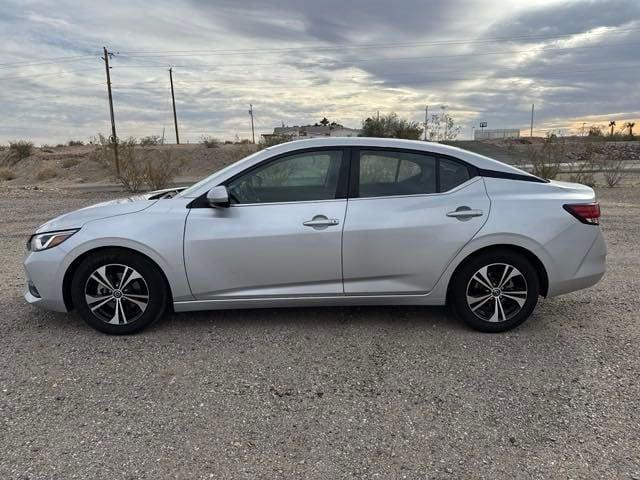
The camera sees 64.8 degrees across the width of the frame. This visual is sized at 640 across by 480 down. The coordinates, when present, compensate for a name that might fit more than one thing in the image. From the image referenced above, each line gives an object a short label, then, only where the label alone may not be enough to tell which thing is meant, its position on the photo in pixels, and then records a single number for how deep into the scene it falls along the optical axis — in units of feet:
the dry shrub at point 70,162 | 116.67
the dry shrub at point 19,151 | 142.00
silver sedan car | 13.29
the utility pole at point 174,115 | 177.58
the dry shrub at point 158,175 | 54.75
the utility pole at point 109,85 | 109.09
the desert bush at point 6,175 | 107.16
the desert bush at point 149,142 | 135.68
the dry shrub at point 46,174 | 106.93
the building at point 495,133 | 241.14
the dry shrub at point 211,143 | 136.11
